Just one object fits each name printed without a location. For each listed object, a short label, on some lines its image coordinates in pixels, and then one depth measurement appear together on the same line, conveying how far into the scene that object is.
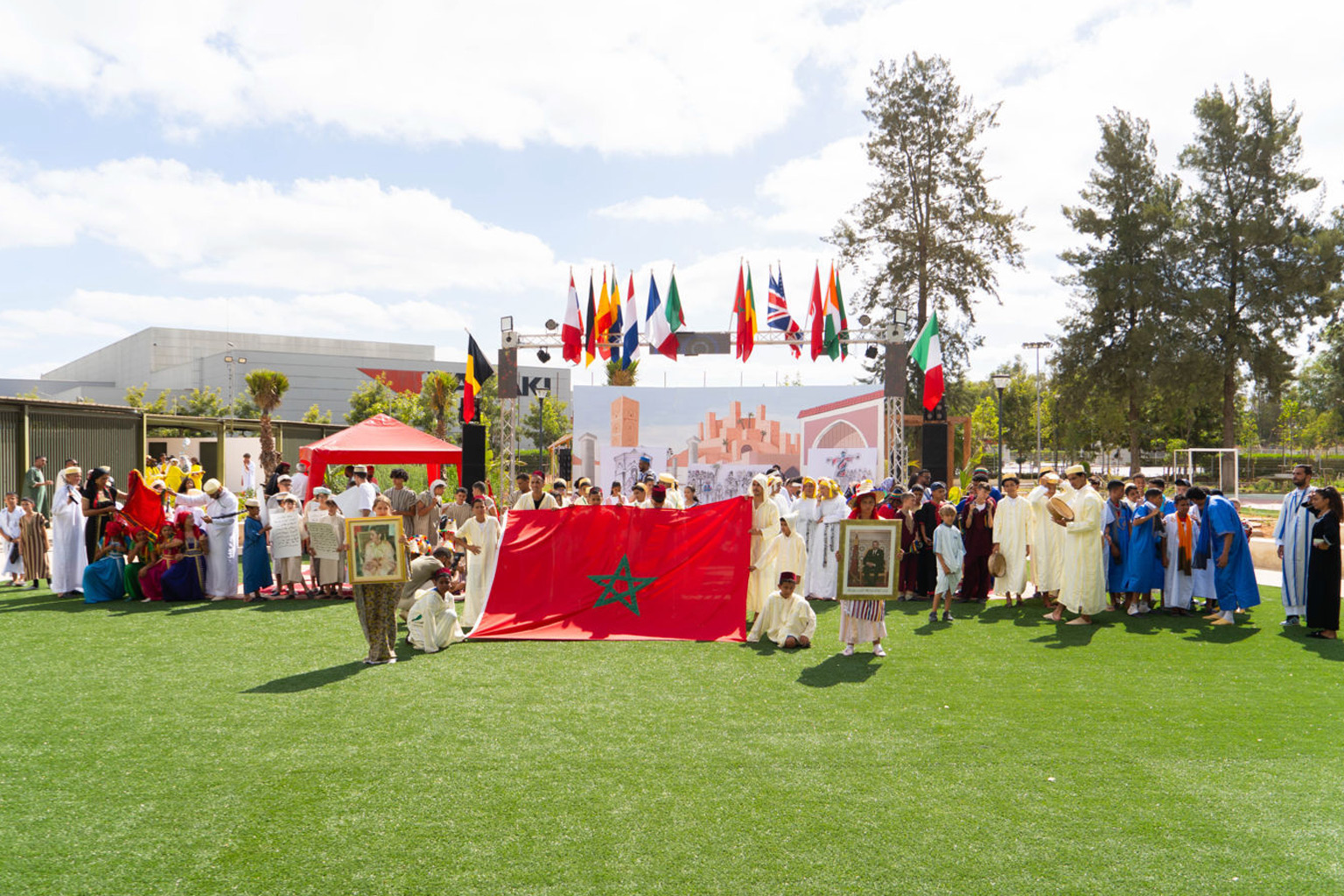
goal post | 24.19
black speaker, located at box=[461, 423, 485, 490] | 17.05
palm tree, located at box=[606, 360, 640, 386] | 48.43
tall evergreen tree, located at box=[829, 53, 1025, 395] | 30.45
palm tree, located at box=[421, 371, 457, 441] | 33.78
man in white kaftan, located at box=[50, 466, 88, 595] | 11.16
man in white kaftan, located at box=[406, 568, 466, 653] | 7.86
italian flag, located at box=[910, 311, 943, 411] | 18.72
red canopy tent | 13.76
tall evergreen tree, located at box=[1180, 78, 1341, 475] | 31.91
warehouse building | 67.25
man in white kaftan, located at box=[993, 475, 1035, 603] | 10.32
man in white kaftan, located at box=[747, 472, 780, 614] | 9.07
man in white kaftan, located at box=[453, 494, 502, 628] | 9.16
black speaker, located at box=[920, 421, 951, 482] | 17.44
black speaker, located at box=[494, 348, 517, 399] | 17.95
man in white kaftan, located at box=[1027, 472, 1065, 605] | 10.08
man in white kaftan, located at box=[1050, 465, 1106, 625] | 9.33
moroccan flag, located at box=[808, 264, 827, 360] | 18.52
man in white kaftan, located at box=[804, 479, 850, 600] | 11.25
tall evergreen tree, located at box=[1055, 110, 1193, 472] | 33.75
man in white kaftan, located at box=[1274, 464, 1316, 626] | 9.02
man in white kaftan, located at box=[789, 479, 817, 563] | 11.45
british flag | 18.62
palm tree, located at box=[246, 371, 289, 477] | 28.97
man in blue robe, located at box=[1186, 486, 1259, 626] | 9.24
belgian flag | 18.38
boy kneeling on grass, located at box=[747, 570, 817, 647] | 8.03
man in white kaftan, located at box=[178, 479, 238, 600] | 11.09
